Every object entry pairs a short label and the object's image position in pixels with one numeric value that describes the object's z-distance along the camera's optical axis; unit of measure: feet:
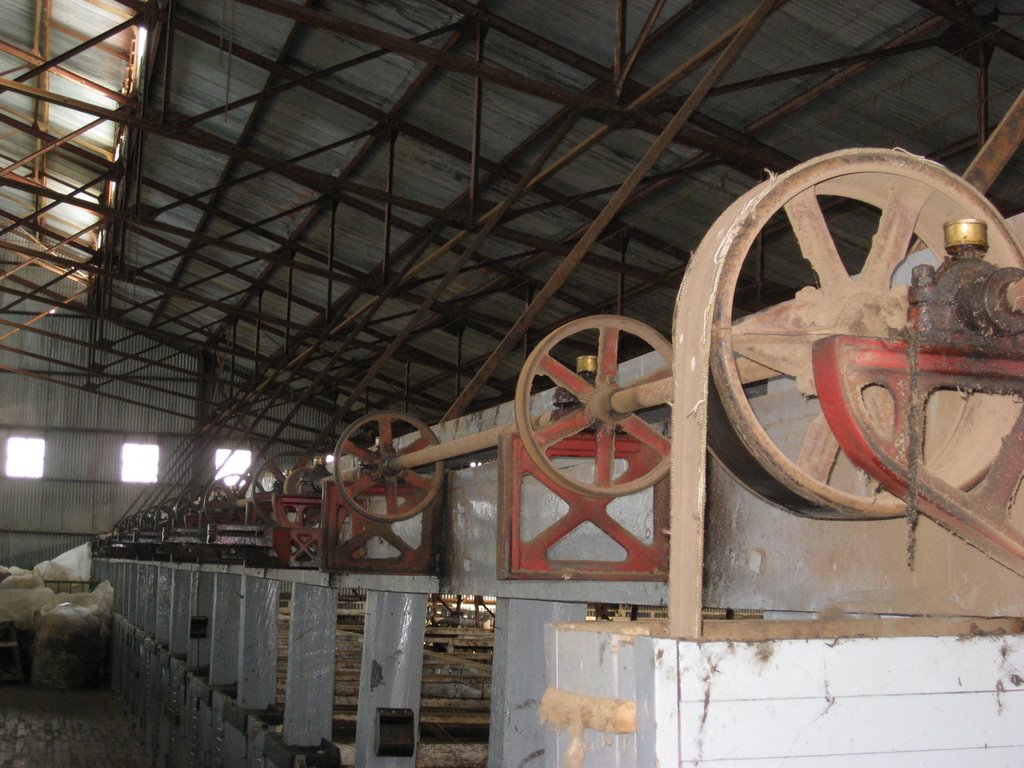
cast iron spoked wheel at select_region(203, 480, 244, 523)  43.66
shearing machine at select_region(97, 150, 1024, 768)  5.48
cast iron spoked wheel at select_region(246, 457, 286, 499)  33.40
